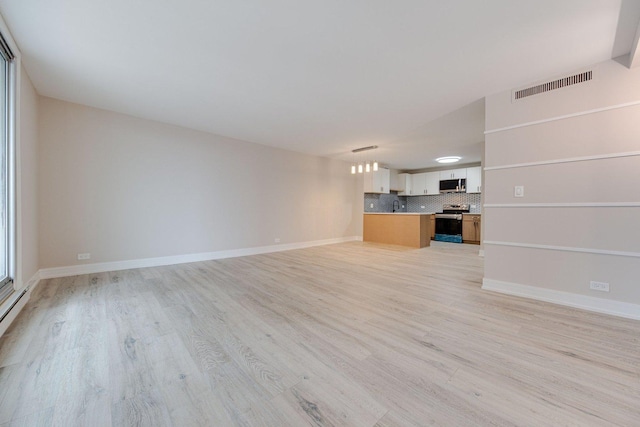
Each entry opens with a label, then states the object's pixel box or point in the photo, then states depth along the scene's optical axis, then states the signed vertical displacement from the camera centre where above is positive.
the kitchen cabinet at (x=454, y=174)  7.89 +1.14
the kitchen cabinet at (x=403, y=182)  9.12 +0.99
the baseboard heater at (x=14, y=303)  2.00 -0.85
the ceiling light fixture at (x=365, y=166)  6.06 +1.11
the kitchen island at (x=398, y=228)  6.58 -0.57
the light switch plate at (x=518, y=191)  2.95 +0.21
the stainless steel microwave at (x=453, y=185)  7.84 +0.75
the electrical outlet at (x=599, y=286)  2.45 -0.79
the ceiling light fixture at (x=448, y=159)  7.11 +1.48
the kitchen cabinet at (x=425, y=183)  8.55 +0.90
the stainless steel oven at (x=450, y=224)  7.69 -0.49
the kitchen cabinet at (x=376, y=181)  7.86 +0.89
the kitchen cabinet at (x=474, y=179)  7.57 +0.91
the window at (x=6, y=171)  2.39 +0.38
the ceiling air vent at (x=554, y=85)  2.58 +1.38
